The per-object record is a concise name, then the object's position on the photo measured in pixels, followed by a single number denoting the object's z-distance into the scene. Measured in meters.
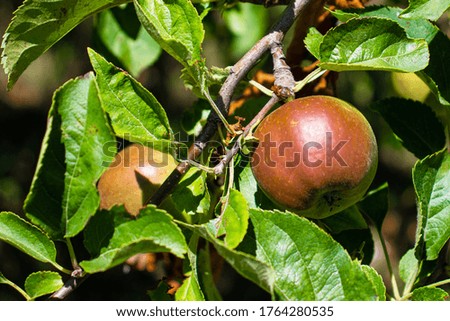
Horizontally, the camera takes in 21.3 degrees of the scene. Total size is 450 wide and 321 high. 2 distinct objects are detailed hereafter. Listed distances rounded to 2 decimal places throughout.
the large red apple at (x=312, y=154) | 0.56
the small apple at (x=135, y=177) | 0.61
